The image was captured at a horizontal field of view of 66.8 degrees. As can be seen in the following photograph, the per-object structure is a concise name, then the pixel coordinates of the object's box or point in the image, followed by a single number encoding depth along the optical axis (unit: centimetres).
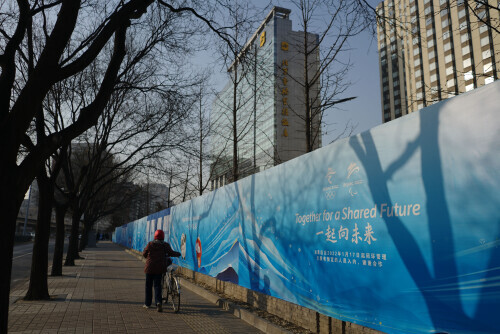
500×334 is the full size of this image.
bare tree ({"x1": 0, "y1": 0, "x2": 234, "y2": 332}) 459
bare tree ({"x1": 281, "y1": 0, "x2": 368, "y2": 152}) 950
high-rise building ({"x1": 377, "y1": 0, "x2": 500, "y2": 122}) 5750
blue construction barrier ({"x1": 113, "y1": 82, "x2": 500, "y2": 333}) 335
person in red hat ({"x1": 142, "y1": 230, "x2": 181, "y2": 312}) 843
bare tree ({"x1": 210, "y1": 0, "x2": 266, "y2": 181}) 741
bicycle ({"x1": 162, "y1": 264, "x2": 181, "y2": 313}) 813
